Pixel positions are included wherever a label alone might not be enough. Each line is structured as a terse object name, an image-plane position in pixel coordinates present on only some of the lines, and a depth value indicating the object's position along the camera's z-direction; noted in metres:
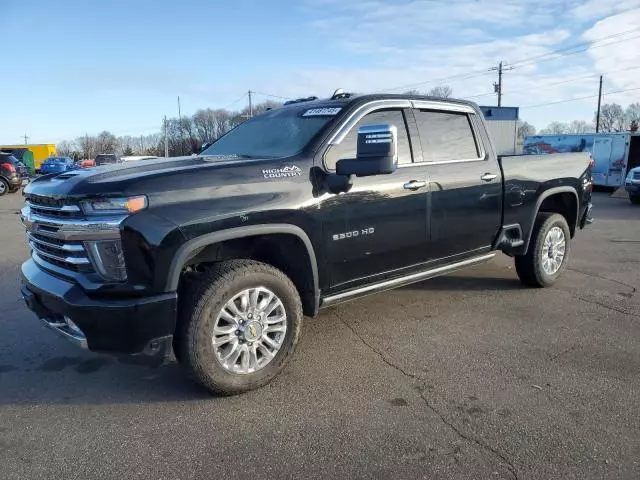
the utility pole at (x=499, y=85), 48.02
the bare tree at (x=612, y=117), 77.07
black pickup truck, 3.00
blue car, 39.34
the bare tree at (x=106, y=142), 90.75
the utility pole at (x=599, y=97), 54.03
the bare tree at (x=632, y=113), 72.31
